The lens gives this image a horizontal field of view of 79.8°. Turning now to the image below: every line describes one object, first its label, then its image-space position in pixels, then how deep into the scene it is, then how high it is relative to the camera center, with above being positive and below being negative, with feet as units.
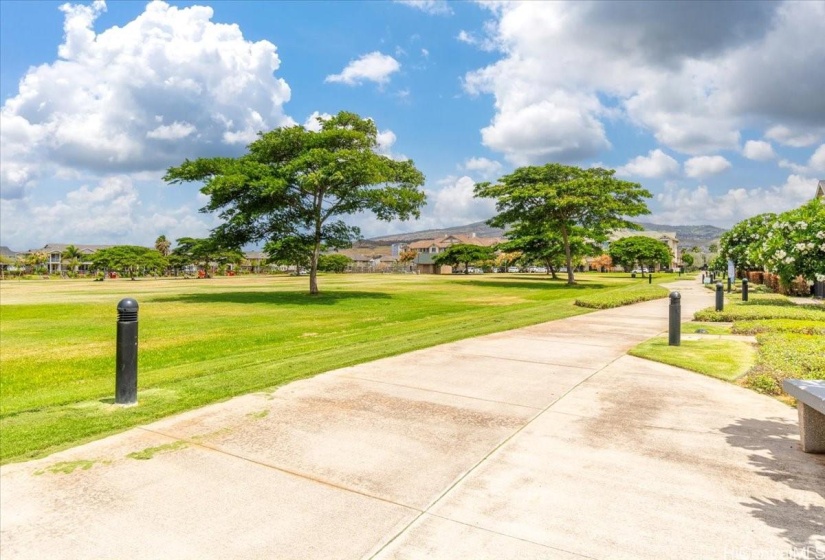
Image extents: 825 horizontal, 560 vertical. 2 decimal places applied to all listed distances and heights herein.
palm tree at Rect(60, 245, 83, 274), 326.03 +5.90
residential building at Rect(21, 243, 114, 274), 436.80 +8.48
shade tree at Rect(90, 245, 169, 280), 280.51 +3.43
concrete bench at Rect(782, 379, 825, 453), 13.81 -4.05
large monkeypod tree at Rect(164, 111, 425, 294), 82.12 +14.57
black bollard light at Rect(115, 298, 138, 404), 18.35 -3.51
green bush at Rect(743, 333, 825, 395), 21.15 -4.17
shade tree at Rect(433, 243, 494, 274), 316.05 +10.38
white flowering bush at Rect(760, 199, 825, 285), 49.80 +3.13
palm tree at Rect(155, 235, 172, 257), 375.29 +16.08
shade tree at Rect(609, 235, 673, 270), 271.49 +13.63
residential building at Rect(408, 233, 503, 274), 389.23 +21.64
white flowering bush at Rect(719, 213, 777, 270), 91.61 +7.19
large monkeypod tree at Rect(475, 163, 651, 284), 122.21 +18.71
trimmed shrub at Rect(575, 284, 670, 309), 61.25 -3.40
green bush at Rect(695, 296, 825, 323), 44.46 -3.49
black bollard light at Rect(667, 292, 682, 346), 30.58 -2.94
